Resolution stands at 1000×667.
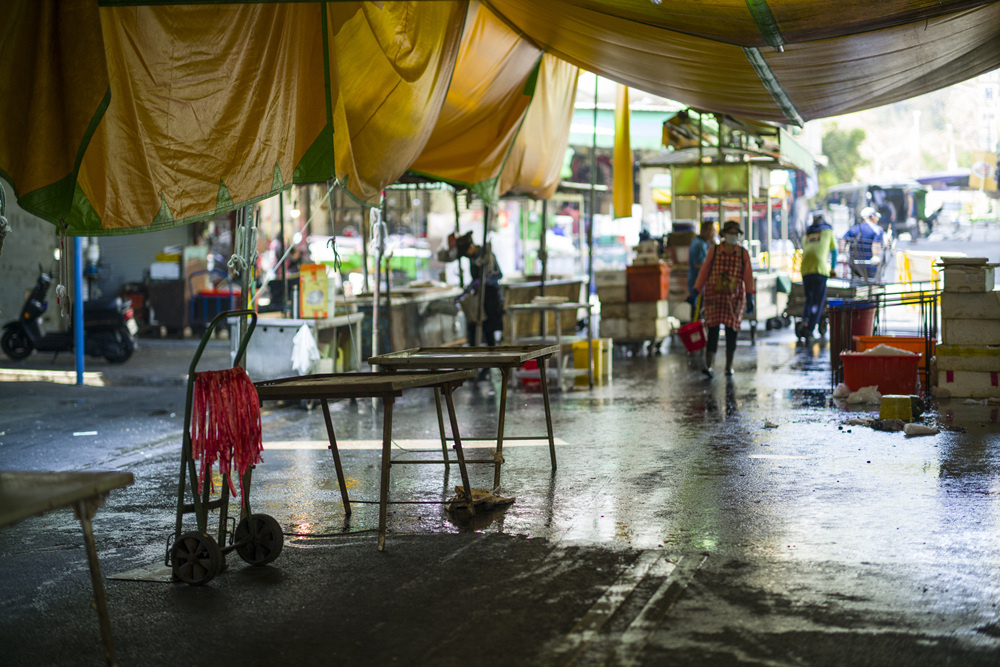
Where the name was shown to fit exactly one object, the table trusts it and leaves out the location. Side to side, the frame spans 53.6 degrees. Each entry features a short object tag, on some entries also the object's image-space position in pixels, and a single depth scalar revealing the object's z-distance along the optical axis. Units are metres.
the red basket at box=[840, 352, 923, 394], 10.14
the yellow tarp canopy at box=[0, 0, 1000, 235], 5.84
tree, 49.56
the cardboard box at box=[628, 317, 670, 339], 16.06
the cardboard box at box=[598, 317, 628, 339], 16.20
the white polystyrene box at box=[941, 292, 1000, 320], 10.02
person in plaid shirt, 12.43
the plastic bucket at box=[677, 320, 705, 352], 13.27
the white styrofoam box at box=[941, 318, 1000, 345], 10.07
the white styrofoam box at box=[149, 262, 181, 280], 20.61
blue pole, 13.34
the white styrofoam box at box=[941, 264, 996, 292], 10.07
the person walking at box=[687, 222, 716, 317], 15.86
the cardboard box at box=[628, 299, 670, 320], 16.02
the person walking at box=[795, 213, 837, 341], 15.74
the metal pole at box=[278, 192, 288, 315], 12.20
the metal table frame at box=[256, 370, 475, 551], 5.07
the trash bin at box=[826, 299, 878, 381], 11.71
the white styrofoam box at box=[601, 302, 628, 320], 16.17
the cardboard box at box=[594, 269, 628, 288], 16.16
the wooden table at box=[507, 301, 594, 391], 11.97
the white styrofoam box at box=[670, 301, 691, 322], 16.50
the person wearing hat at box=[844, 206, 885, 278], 18.03
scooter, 15.80
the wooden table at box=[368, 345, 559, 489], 6.29
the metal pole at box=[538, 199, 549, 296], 13.83
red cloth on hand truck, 4.77
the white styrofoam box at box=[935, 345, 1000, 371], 10.03
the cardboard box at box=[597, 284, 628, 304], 16.12
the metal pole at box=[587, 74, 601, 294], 13.14
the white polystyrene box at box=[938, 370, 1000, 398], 10.06
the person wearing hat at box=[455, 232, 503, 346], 13.16
